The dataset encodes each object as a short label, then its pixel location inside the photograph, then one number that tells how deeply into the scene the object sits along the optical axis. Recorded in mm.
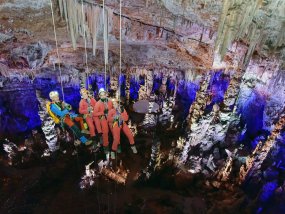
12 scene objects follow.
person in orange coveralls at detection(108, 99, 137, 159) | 4304
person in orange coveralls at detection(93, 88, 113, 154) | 4297
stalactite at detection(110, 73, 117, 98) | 6484
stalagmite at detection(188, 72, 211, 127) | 5159
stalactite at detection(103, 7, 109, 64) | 6003
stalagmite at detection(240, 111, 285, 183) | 4360
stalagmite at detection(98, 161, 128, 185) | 4357
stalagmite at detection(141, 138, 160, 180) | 4442
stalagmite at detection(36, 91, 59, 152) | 4788
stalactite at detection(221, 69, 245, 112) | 5275
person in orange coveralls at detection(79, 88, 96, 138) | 4403
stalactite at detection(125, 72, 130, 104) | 6692
